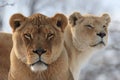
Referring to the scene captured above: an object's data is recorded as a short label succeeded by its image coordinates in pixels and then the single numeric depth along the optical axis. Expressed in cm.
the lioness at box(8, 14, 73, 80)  901
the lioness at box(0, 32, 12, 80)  1244
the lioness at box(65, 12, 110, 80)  1282
